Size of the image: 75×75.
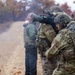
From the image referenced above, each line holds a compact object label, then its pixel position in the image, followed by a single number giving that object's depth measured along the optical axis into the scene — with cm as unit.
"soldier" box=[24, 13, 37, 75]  759
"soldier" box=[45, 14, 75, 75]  494
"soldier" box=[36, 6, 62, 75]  655
